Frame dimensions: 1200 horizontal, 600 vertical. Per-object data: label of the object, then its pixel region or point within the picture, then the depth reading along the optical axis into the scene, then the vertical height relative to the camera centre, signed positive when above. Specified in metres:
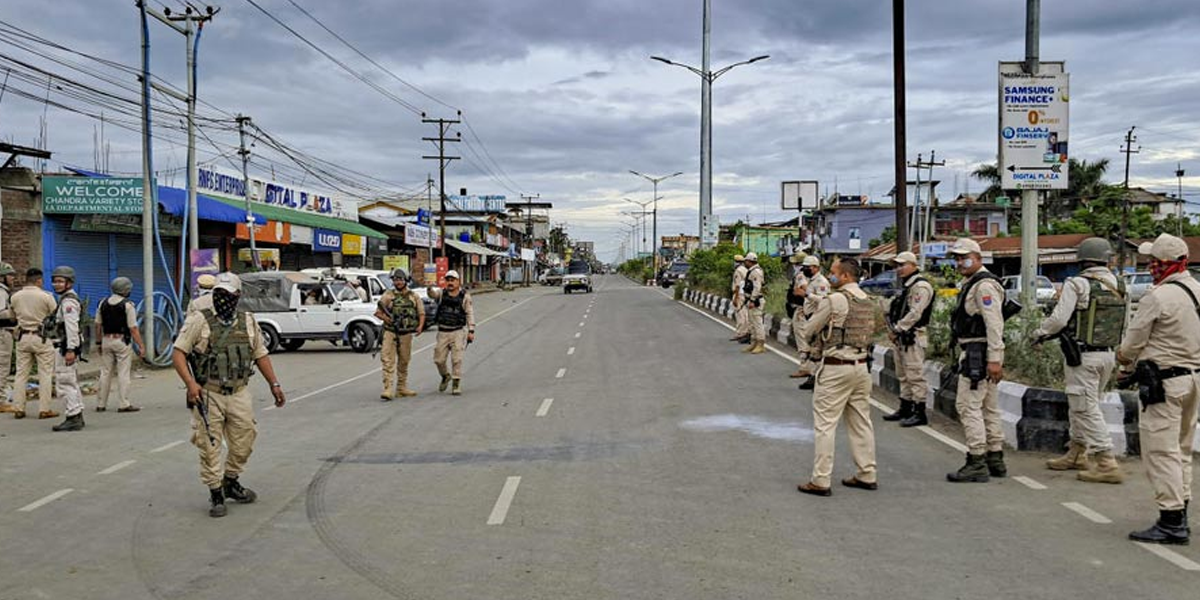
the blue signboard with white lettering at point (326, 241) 39.56 +1.38
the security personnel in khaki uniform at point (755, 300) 19.51 -0.47
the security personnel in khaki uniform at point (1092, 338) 8.14 -0.50
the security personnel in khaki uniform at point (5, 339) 12.81 -0.89
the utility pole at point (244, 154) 34.27 +4.29
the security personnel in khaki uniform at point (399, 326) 14.41 -0.75
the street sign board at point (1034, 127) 12.92 +2.01
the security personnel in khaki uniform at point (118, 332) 12.96 -0.79
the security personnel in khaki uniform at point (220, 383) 7.29 -0.82
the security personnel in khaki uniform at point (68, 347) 11.77 -0.92
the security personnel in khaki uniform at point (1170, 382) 6.27 -0.66
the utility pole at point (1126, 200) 45.78 +4.21
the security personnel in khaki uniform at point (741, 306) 21.23 -0.65
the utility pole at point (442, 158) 59.50 +7.17
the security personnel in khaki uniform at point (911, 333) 10.60 -0.62
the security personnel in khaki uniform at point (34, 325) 12.16 -0.65
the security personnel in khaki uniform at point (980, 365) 8.18 -0.72
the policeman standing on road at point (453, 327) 14.85 -0.78
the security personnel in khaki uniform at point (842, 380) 7.75 -0.81
